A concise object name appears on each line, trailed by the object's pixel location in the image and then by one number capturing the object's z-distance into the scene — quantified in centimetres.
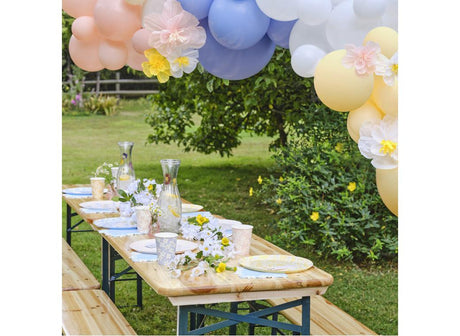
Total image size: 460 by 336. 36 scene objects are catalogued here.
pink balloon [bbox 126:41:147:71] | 231
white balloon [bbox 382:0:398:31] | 151
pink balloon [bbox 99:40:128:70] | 227
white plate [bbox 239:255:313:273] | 204
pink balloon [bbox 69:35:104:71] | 232
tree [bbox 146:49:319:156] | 503
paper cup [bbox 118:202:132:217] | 284
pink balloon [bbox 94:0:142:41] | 206
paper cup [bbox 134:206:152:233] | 261
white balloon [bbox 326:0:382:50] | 154
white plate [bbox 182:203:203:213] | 311
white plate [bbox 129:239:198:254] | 225
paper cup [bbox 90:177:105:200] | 354
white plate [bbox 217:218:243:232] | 264
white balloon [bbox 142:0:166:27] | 191
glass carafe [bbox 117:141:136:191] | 330
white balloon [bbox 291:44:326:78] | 166
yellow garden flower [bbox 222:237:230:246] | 217
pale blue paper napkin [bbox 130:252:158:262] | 217
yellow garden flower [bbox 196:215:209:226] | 236
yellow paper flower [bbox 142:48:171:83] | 193
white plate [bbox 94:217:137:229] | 268
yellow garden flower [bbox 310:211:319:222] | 427
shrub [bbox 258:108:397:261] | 436
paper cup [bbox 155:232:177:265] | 206
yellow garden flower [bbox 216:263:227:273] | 202
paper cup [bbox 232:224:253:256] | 229
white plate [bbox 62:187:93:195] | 371
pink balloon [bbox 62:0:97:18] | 224
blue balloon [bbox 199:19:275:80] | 197
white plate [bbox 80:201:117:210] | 316
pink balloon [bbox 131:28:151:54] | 208
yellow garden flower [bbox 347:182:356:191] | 429
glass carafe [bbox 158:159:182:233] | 247
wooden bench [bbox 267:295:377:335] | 235
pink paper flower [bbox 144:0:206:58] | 182
